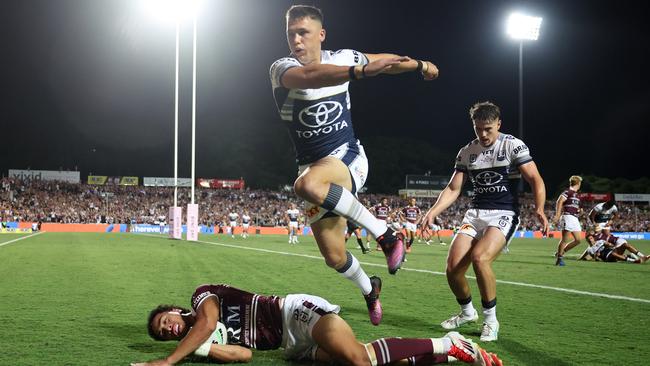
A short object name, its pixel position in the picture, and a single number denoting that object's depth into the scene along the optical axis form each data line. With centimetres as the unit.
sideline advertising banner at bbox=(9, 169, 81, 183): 7012
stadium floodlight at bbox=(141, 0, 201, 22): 3078
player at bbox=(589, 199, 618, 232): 1733
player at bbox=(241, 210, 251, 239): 3638
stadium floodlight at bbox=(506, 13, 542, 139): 4428
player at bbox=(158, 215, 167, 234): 4911
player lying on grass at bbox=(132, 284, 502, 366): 425
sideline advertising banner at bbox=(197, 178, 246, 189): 7512
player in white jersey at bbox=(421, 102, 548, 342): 635
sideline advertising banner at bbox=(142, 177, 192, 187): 7125
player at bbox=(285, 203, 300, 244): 2881
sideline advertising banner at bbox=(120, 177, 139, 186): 6981
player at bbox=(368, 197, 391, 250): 2452
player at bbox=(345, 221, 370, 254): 2064
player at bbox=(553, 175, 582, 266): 1662
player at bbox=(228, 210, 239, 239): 3919
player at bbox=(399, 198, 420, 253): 2400
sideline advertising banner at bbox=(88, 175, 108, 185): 6841
